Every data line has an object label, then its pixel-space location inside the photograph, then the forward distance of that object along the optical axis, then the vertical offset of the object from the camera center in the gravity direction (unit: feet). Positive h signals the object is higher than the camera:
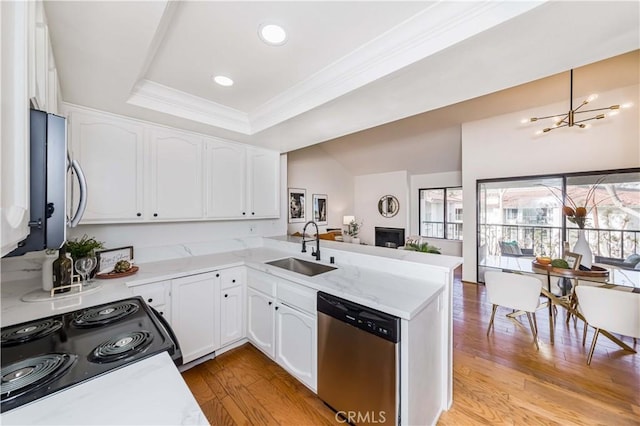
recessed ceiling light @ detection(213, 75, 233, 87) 6.31 +3.53
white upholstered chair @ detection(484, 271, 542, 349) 8.38 -2.82
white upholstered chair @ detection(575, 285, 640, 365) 6.75 -2.83
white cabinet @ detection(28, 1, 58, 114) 2.11 +1.71
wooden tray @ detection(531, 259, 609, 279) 8.46 -2.15
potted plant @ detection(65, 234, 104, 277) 6.20 -0.95
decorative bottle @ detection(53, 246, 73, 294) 5.56 -1.37
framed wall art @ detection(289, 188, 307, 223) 18.72 +0.66
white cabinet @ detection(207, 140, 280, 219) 9.21 +1.28
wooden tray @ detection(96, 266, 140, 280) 6.62 -1.73
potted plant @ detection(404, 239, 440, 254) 11.19 -1.70
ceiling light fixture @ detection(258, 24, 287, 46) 4.63 +3.54
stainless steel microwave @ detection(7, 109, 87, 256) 2.24 +0.29
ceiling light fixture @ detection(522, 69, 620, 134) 9.90 +4.32
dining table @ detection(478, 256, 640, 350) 8.48 -2.85
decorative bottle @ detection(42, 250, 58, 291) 5.56 -1.42
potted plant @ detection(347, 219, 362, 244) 23.85 -1.86
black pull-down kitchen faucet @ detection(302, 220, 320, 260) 8.23 -1.35
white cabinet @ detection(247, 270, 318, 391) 6.10 -3.16
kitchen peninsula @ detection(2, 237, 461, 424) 4.58 -1.88
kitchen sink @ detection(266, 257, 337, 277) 7.29 -1.75
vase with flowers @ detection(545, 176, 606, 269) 10.23 +0.00
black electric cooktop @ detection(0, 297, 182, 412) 2.63 -1.88
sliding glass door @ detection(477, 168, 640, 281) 11.03 -0.06
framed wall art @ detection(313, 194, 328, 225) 20.90 +0.39
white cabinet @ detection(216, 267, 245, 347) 7.88 -3.09
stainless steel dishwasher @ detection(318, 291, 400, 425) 4.51 -3.06
